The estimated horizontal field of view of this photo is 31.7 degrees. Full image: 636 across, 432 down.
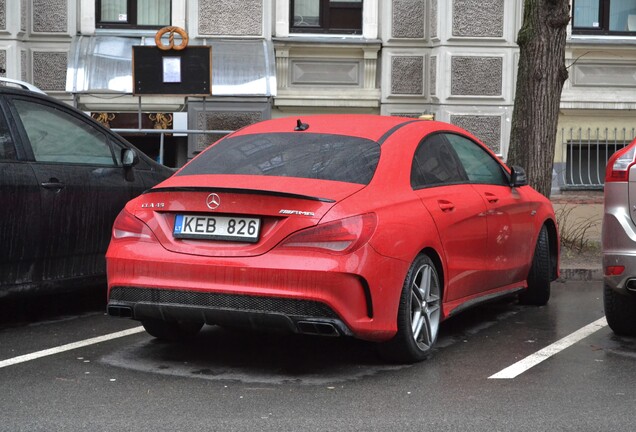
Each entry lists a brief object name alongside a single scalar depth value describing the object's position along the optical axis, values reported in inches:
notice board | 552.7
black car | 272.1
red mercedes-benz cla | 220.5
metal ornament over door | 548.4
